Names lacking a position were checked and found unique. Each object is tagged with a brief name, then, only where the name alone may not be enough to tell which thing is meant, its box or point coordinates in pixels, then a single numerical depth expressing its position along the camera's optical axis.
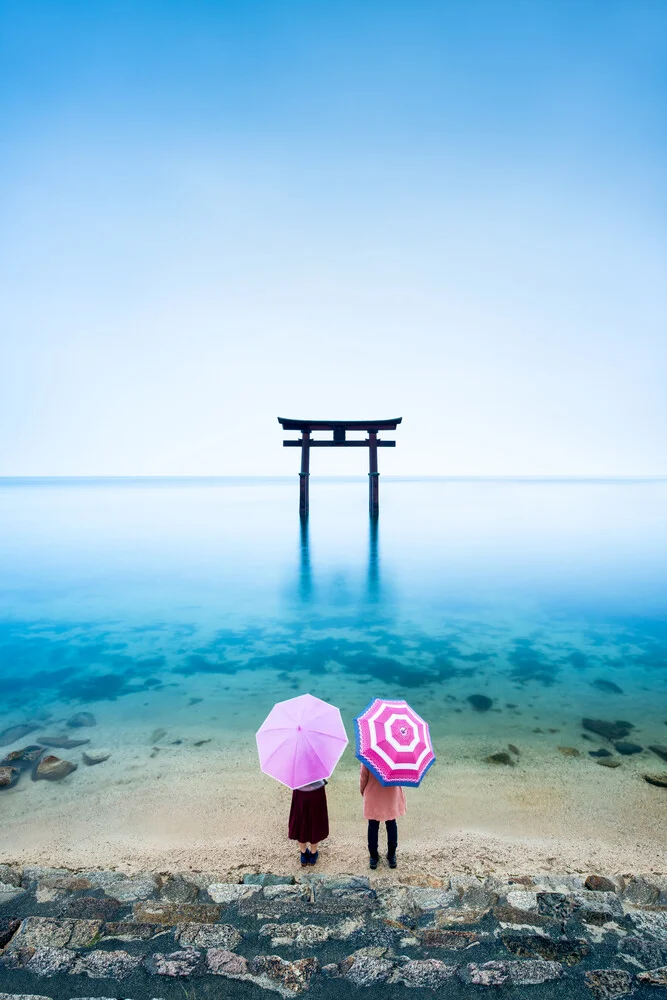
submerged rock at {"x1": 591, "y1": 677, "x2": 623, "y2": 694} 7.93
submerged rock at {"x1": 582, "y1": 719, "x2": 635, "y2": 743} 6.38
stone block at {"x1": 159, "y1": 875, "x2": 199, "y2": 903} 3.38
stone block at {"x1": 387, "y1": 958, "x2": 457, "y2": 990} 2.71
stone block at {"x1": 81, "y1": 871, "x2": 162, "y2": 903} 3.42
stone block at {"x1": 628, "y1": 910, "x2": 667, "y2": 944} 2.99
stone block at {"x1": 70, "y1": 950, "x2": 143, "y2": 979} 2.73
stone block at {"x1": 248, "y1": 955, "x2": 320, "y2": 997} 2.69
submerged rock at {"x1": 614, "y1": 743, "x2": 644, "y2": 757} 5.94
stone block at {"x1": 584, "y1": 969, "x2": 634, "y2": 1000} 2.63
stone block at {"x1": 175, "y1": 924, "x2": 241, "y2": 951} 2.93
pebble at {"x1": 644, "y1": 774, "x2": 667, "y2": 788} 5.22
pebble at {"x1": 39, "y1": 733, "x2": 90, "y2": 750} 6.23
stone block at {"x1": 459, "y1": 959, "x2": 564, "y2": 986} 2.71
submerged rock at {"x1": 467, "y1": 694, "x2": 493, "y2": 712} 7.29
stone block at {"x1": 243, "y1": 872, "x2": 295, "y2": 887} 3.56
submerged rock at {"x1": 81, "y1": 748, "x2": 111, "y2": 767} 5.82
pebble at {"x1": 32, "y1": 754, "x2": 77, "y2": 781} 5.41
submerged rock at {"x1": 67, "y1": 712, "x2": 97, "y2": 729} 6.87
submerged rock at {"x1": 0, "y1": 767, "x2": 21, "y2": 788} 5.22
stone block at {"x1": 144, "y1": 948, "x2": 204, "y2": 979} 2.75
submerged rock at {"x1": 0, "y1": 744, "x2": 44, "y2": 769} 5.68
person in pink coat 3.71
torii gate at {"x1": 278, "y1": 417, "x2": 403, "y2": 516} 21.77
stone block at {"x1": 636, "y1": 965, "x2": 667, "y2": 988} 2.67
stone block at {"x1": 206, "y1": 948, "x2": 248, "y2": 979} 2.76
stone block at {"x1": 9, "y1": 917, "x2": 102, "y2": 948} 2.95
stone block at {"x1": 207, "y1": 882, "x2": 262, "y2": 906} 3.35
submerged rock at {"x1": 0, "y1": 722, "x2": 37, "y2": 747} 6.36
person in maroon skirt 3.77
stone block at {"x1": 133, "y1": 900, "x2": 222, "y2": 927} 3.14
